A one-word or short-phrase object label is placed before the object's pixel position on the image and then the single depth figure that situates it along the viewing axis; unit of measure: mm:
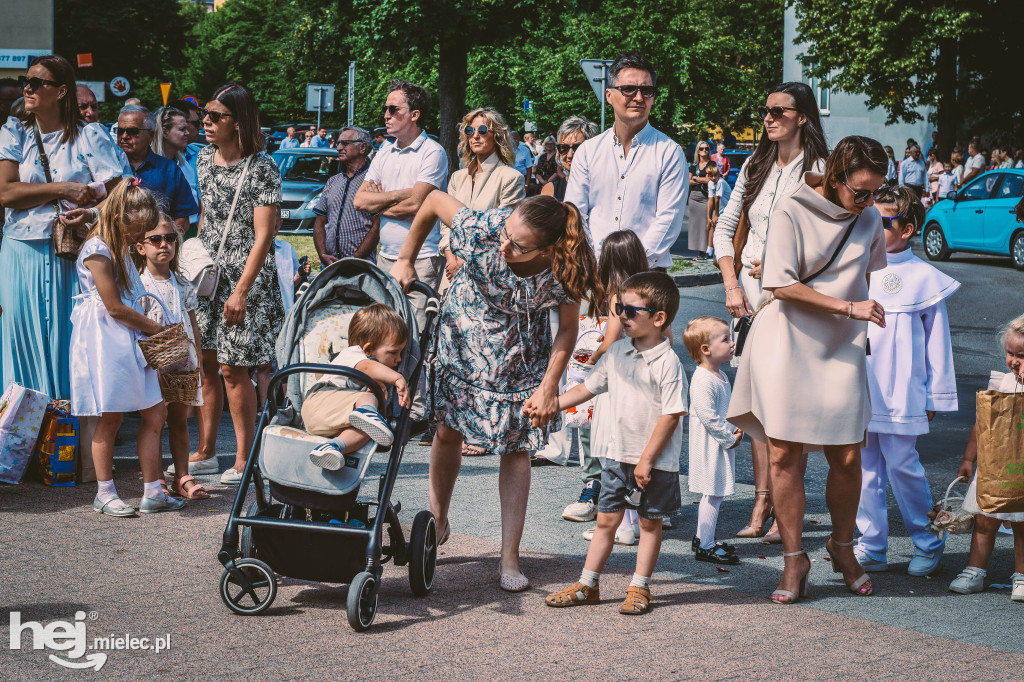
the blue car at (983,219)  20797
